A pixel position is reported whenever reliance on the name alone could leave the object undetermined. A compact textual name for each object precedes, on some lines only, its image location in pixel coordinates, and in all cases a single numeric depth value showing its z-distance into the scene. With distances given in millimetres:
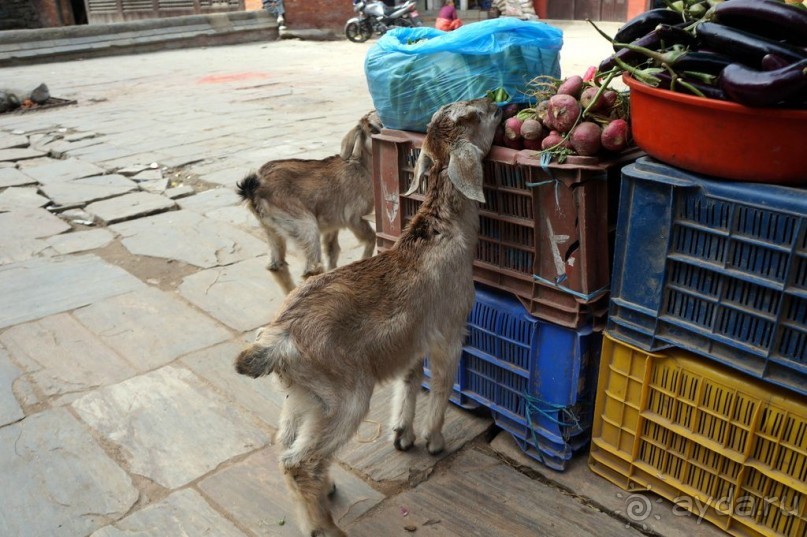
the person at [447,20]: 16391
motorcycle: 20844
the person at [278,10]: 22589
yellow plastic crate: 2398
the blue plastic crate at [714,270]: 2225
